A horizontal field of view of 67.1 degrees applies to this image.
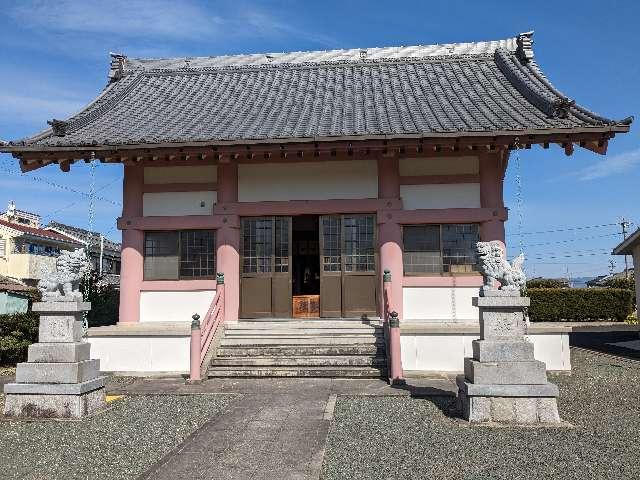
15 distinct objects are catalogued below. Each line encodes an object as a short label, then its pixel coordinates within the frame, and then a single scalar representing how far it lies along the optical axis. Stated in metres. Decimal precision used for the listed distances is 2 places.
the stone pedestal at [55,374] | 6.54
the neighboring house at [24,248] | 31.75
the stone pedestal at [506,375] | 5.98
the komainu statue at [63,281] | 6.84
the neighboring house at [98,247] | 31.71
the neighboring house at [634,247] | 16.57
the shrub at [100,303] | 13.45
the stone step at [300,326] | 10.39
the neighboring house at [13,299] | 12.88
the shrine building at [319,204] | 9.82
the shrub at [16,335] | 10.70
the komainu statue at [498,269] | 6.46
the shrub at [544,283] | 27.94
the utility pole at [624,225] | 49.34
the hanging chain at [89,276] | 7.32
